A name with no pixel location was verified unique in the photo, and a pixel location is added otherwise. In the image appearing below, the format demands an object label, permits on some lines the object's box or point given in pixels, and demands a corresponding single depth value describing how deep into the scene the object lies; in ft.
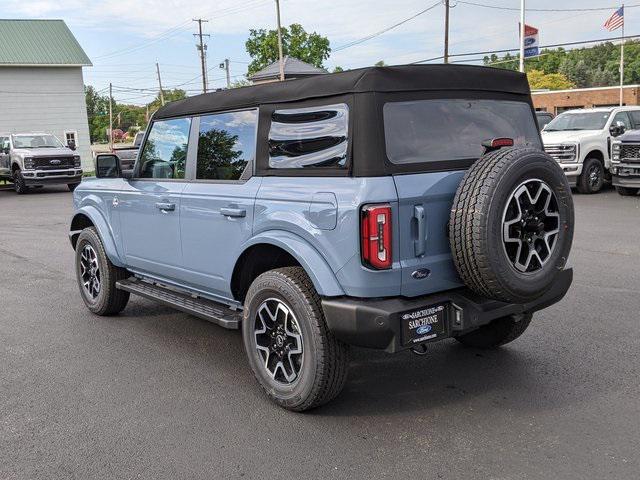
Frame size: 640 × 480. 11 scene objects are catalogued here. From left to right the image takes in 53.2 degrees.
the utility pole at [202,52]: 198.13
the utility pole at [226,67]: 243.19
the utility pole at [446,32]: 128.26
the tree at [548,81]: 313.12
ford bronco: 11.34
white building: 111.65
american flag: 101.81
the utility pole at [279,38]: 112.86
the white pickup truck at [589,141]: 49.98
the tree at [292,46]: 185.26
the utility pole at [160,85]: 259.31
